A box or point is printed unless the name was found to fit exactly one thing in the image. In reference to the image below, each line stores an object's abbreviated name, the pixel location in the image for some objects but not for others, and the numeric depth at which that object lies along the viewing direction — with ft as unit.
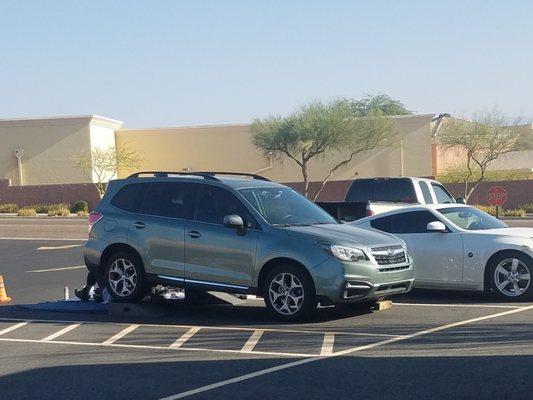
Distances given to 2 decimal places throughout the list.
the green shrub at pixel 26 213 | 165.07
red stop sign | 97.14
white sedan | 42.57
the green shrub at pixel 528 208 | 143.84
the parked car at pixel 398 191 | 64.64
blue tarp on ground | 42.86
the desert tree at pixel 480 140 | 157.38
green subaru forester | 36.78
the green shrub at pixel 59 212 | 164.96
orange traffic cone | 50.23
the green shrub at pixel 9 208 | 175.42
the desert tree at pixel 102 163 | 176.24
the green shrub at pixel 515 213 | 132.46
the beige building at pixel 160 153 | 175.73
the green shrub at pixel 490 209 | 132.45
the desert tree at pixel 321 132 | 164.25
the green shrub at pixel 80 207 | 170.91
